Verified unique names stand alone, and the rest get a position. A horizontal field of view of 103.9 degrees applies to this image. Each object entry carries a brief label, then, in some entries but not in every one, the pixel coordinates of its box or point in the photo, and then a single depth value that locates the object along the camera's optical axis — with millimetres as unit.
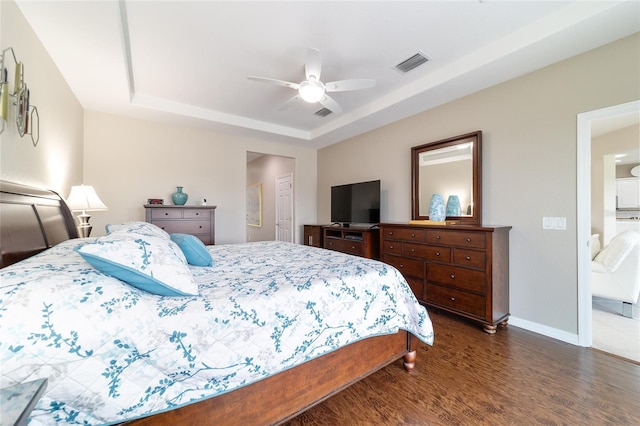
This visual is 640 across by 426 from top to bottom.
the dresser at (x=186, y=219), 3545
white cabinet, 4934
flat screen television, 4102
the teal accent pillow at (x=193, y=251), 1813
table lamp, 2512
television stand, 3886
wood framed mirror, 2922
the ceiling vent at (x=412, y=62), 2598
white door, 5698
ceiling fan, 2346
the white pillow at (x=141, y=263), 1019
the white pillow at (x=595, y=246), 3537
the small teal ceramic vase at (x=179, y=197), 3812
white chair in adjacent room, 2746
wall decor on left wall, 1465
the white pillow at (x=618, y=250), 2826
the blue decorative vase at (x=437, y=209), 3096
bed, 818
